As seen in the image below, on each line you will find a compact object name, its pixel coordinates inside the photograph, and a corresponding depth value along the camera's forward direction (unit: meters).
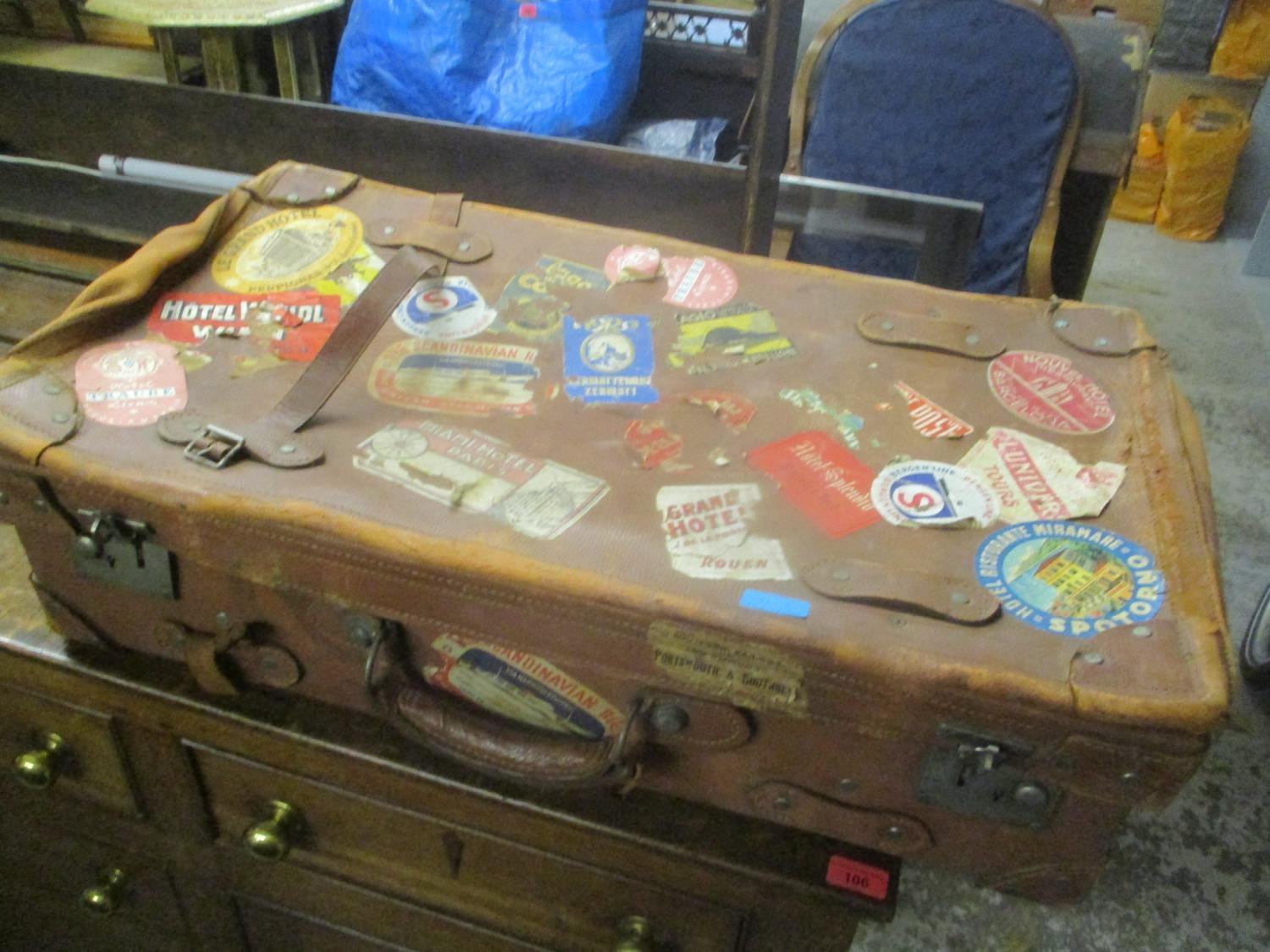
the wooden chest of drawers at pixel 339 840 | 0.78
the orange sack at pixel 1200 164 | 2.73
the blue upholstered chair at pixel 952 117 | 1.62
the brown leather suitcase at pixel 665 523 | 0.62
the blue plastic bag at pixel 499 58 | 1.41
